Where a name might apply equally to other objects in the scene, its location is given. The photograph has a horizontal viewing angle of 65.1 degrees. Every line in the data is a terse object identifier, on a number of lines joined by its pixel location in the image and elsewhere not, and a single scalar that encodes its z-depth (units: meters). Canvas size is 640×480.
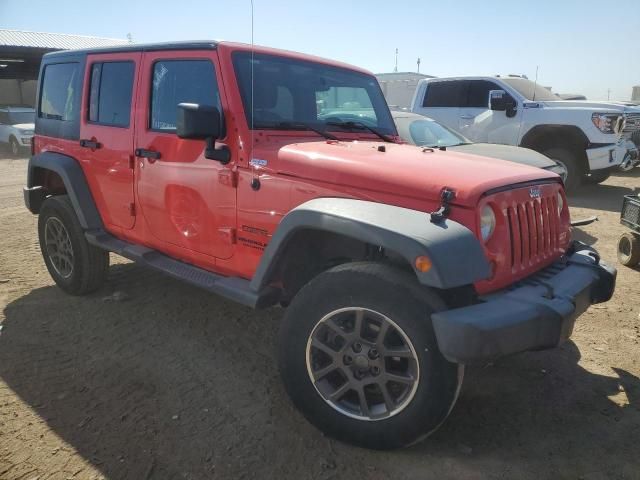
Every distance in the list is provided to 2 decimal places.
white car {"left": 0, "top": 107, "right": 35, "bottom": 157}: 15.83
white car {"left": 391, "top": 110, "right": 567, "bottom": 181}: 6.44
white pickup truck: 8.55
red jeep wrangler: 2.18
